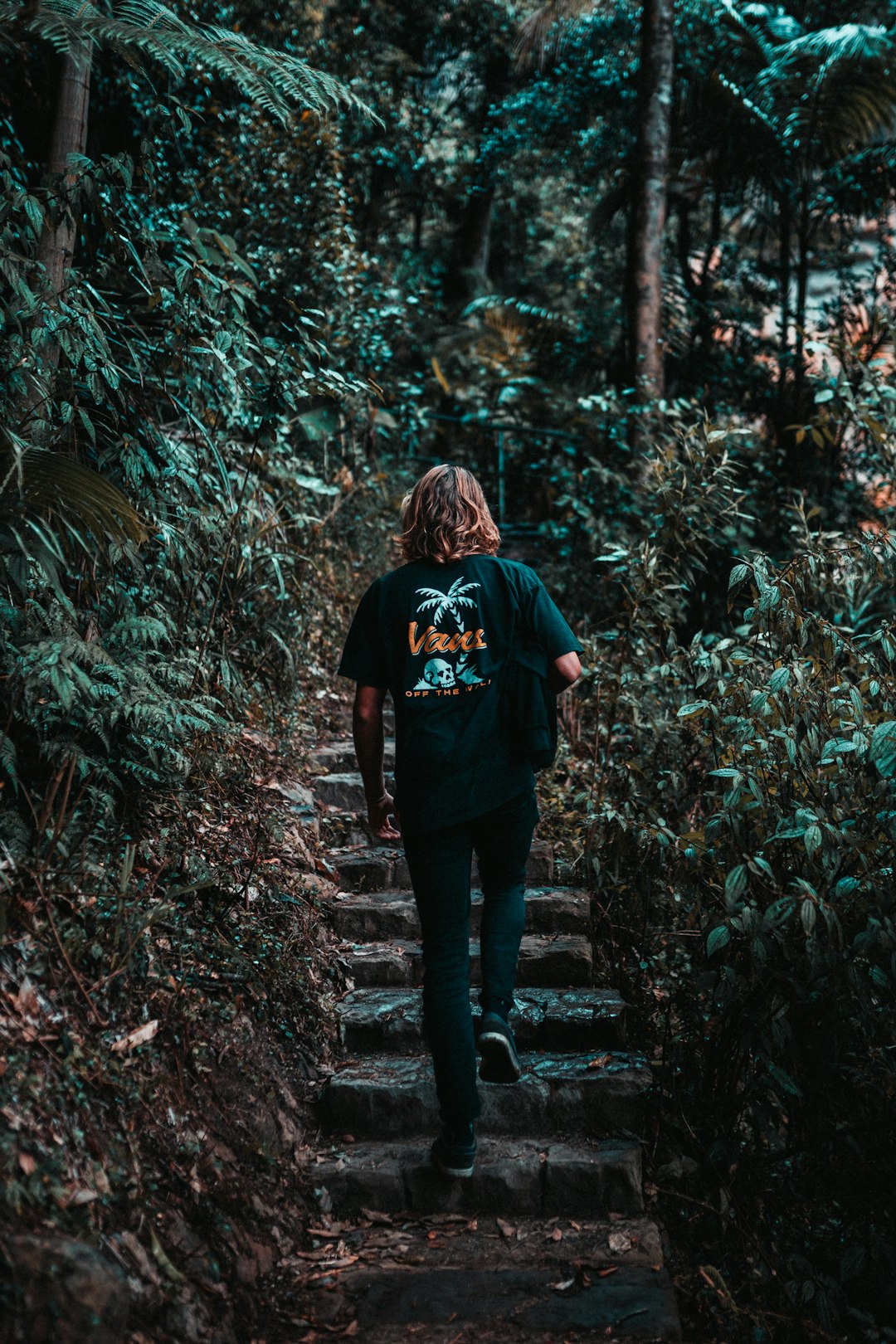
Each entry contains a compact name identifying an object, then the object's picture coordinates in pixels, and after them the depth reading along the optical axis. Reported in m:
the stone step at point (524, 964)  3.71
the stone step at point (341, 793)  4.73
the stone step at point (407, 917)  3.96
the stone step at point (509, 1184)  2.84
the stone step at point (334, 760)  4.97
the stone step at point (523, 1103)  3.08
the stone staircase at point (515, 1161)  2.45
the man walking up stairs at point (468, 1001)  2.54
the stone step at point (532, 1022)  3.36
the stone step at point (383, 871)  4.28
